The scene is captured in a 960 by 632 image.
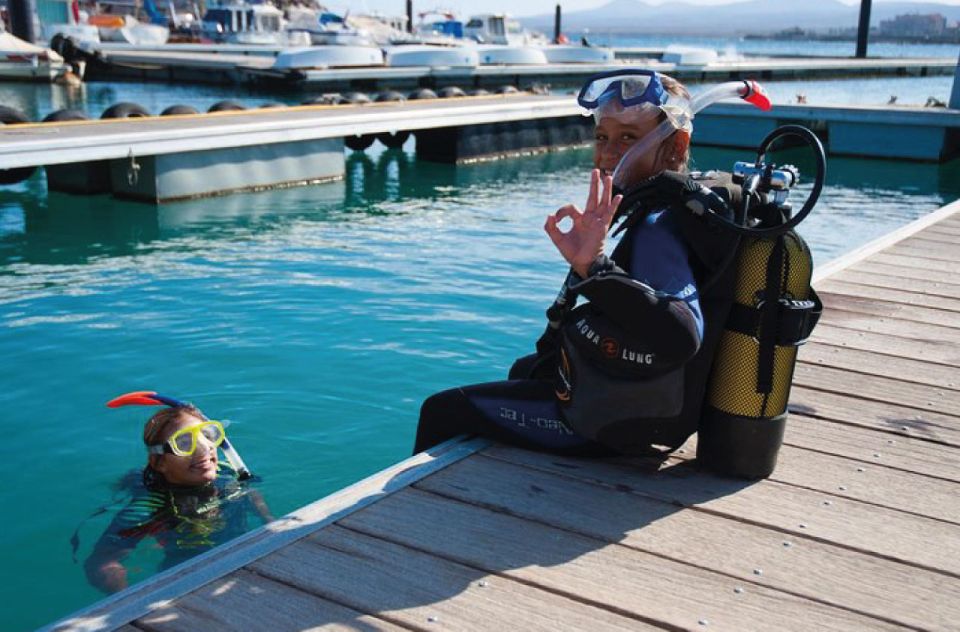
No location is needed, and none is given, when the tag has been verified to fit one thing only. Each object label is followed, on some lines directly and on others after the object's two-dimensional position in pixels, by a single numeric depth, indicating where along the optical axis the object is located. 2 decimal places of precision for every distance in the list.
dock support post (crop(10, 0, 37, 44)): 35.25
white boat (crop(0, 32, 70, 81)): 29.88
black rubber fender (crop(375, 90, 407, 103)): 17.89
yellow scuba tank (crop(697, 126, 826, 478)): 2.67
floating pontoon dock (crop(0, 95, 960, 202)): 10.85
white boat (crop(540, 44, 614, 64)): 39.19
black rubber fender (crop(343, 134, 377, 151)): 16.66
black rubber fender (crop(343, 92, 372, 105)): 17.25
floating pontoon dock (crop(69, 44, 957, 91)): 30.19
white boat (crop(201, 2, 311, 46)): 52.69
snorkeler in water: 3.68
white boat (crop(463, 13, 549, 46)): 57.47
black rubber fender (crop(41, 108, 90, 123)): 12.48
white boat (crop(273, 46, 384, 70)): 31.02
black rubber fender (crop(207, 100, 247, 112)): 15.15
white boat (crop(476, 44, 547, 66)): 35.53
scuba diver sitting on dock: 2.43
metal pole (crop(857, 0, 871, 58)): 47.55
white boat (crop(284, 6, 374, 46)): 48.97
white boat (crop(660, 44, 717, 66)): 37.52
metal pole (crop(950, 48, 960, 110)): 17.75
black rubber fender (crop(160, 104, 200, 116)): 13.83
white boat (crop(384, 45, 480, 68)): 31.95
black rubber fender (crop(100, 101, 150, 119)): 13.46
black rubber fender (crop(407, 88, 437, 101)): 19.20
